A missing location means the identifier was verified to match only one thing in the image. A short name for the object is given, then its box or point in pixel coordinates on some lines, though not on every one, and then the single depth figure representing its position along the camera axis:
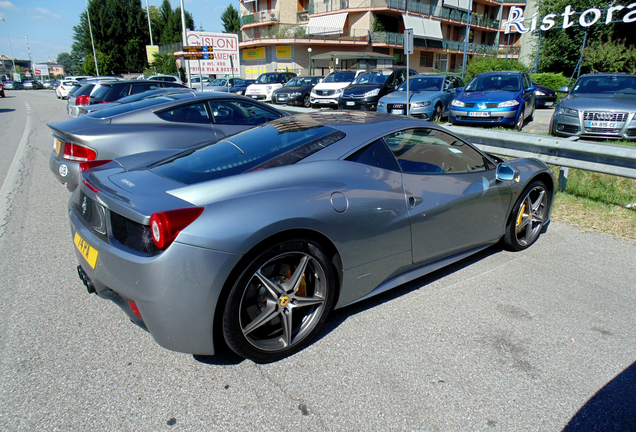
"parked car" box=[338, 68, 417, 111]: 15.08
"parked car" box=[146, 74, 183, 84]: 23.31
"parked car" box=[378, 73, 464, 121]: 12.31
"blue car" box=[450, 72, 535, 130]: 10.37
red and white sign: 27.06
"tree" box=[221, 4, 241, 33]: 71.69
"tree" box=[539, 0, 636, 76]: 23.53
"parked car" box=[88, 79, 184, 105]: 10.74
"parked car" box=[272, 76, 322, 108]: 19.72
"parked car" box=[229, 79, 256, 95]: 26.84
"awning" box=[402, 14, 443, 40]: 44.97
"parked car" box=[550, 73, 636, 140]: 8.00
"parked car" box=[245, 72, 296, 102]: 23.33
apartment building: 44.06
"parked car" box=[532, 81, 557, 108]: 18.50
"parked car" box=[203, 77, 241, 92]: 28.33
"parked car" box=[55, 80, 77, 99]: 35.04
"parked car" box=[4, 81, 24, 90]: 75.75
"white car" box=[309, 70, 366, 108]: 17.61
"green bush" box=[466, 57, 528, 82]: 27.83
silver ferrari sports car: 2.15
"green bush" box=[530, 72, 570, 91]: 23.64
